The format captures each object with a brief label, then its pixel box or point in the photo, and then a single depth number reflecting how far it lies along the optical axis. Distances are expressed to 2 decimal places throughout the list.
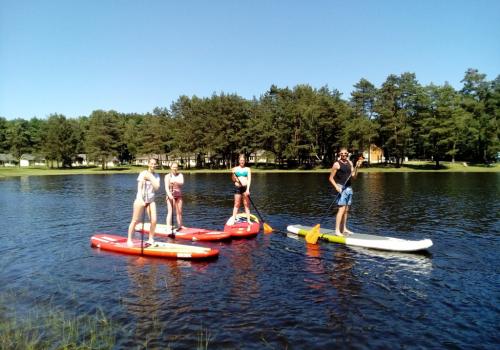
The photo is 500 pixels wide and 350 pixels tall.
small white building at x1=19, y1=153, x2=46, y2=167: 155.12
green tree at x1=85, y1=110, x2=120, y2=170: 116.81
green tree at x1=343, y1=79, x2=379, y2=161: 93.06
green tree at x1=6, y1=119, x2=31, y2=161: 138.69
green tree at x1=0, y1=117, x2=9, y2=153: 144.39
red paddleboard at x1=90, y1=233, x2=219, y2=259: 14.02
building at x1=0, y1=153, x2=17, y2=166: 144.60
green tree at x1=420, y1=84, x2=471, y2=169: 89.31
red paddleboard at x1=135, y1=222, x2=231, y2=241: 17.25
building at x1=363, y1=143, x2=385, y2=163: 123.15
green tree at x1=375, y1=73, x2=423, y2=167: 95.19
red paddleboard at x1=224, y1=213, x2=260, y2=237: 17.97
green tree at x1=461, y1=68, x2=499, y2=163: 93.50
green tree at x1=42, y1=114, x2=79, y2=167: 122.75
